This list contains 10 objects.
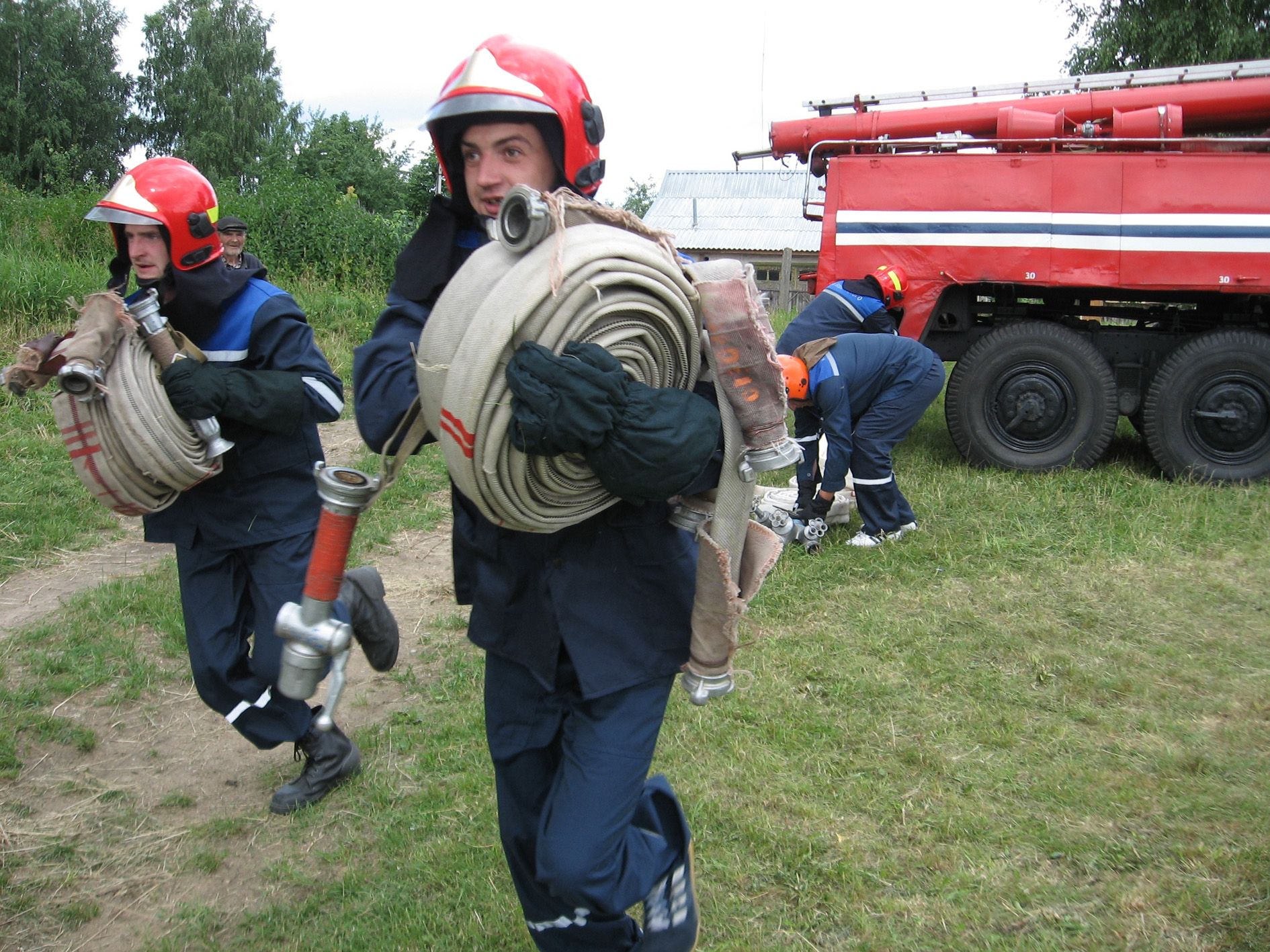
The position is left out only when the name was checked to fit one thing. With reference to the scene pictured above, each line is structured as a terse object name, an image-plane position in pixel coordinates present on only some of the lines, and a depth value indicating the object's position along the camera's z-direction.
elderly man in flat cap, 7.48
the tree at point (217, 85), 43.94
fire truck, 7.38
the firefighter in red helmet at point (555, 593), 2.13
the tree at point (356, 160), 36.47
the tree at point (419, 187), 27.61
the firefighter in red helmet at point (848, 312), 7.57
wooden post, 17.03
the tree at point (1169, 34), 13.76
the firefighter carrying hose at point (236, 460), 3.40
